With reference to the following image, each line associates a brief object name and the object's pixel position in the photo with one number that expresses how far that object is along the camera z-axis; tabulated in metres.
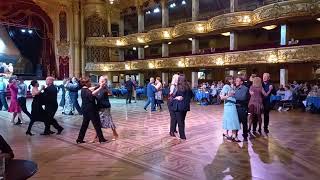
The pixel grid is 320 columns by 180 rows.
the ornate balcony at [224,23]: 11.65
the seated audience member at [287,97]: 10.18
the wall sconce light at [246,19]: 13.66
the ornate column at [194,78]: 17.07
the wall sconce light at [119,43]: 20.19
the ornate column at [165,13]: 18.18
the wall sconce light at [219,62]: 14.61
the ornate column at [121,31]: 21.29
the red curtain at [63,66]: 19.61
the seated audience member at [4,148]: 1.87
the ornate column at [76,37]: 19.89
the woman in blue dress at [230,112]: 4.98
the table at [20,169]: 1.47
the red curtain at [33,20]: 16.31
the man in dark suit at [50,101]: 5.71
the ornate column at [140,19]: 19.68
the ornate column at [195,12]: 16.57
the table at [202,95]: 12.46
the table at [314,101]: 9.16
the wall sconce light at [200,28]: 15.60
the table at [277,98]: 10.23
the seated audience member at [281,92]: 10.30
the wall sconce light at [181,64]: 16.50
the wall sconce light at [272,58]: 12.59
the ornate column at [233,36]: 14.89
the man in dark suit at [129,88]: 12.67
